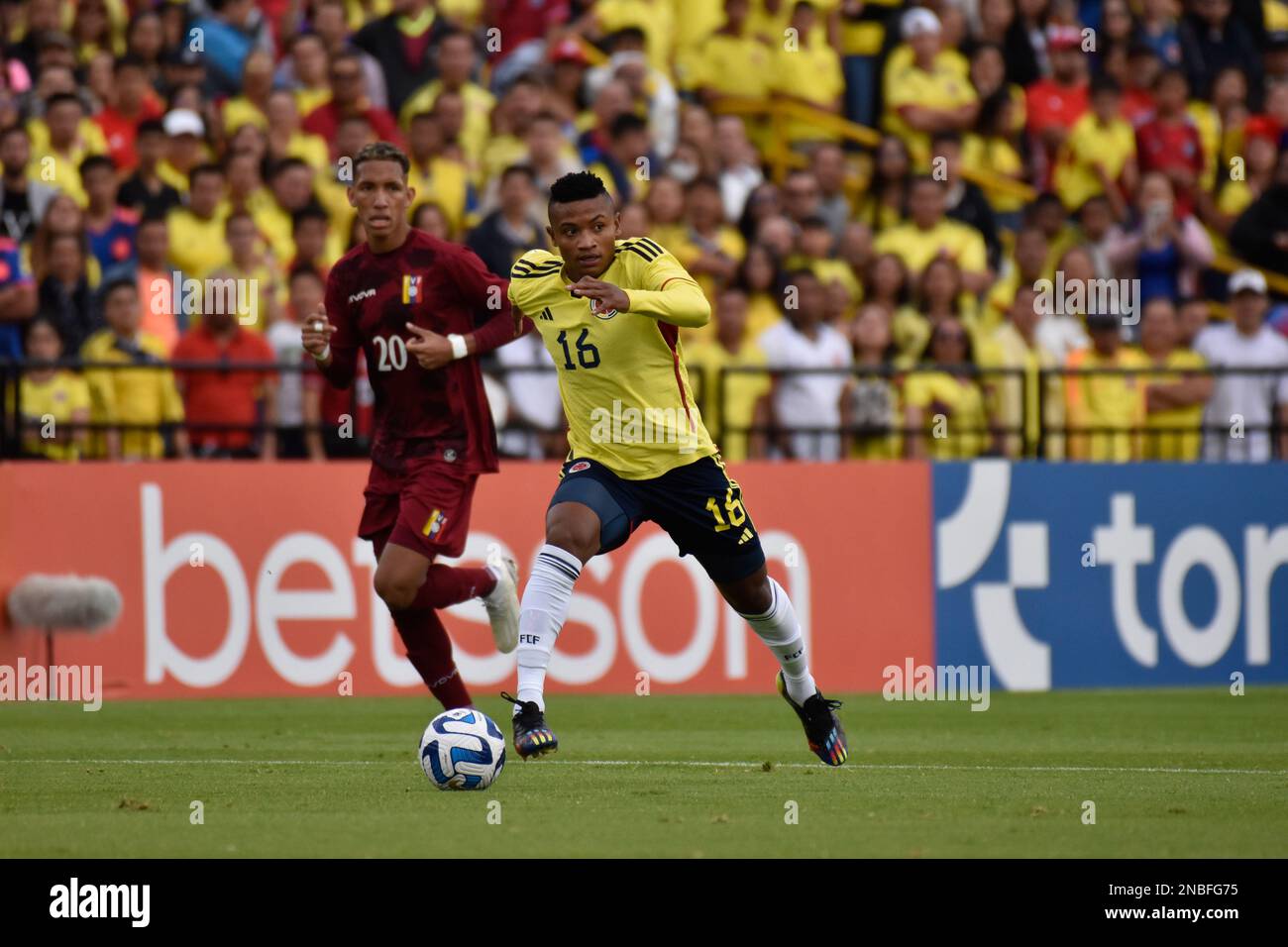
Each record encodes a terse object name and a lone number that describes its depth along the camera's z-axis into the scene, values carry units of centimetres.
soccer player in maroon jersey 1116
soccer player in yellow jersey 1016
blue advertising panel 1692
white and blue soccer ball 964
